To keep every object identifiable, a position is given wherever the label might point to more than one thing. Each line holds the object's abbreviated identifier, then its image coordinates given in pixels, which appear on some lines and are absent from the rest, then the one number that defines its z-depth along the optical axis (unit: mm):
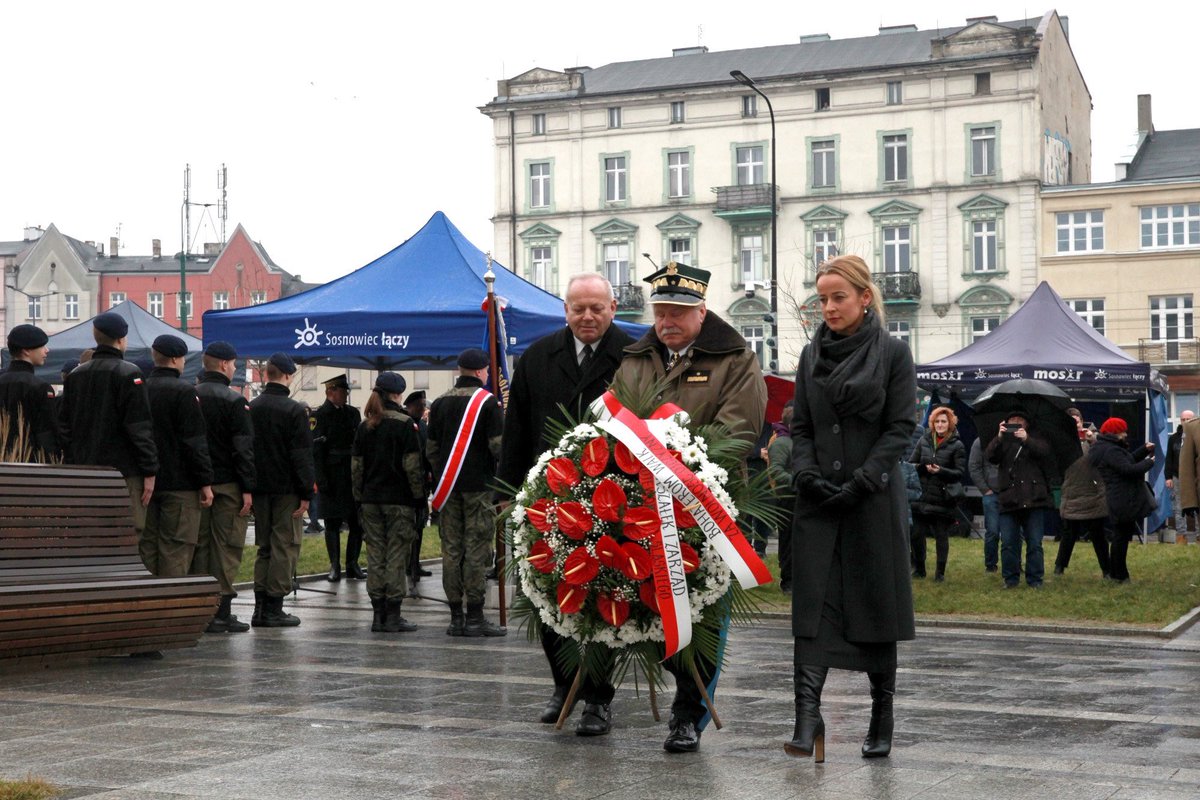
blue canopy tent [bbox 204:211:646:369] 13867
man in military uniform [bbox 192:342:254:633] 12070
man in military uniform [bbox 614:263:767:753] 7035
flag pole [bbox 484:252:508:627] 12250
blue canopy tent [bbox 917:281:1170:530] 21703
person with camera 15227
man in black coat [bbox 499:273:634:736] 7734
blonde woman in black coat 6418
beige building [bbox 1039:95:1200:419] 56000
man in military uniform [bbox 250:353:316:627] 12445
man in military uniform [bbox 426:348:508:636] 11672
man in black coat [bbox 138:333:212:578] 11438
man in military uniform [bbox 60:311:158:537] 10922
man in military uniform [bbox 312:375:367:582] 16797
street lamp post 43719
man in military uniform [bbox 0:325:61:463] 11664
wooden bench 9227
